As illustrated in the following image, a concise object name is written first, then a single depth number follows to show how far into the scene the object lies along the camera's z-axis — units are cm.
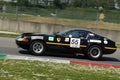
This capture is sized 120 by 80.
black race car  1578
